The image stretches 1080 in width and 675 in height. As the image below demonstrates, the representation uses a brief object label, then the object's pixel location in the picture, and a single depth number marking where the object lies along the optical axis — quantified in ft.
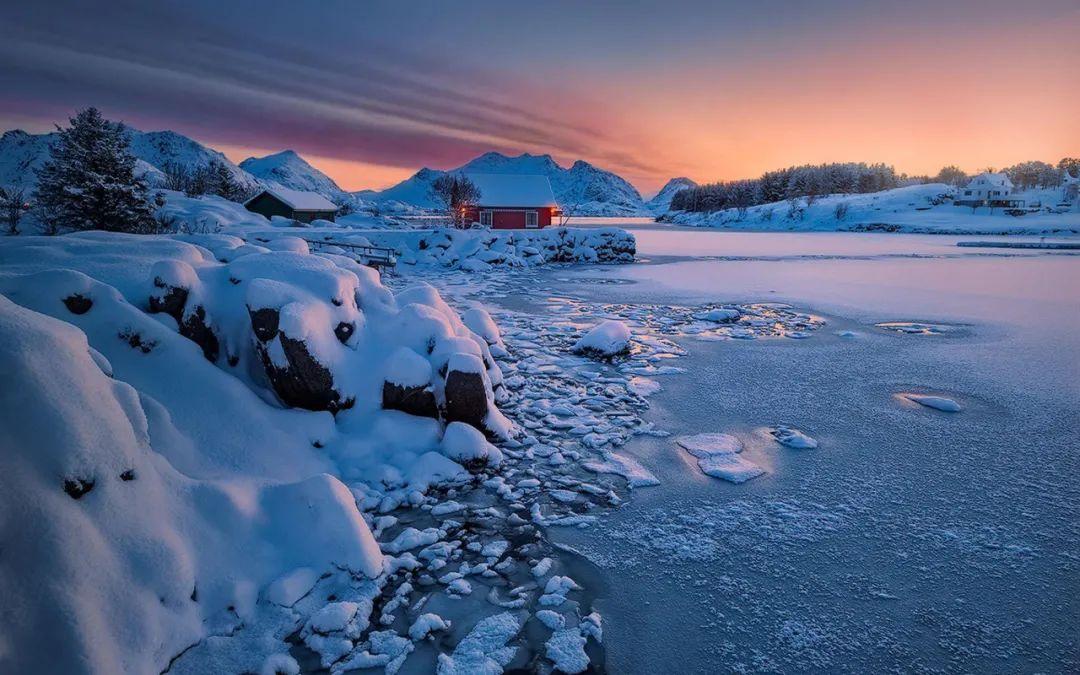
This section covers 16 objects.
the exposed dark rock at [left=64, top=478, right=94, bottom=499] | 9.65
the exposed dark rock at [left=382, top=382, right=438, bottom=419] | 19.69
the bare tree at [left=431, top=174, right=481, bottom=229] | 141.33
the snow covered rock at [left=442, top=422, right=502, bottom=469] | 18.19
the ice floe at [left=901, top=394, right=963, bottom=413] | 23.59
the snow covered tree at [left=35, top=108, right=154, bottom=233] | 58.18
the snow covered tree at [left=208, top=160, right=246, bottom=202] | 168.86
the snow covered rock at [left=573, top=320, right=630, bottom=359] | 32.68
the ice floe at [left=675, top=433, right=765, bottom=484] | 17.79
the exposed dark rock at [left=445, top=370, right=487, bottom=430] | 19.92
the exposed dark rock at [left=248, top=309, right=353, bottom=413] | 18.12
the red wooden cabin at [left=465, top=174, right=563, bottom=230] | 141.18
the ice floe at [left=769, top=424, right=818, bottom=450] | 19.84
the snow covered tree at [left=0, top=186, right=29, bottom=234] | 70.64
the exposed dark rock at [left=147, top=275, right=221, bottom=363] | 18.56
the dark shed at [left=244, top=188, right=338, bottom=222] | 120.88
